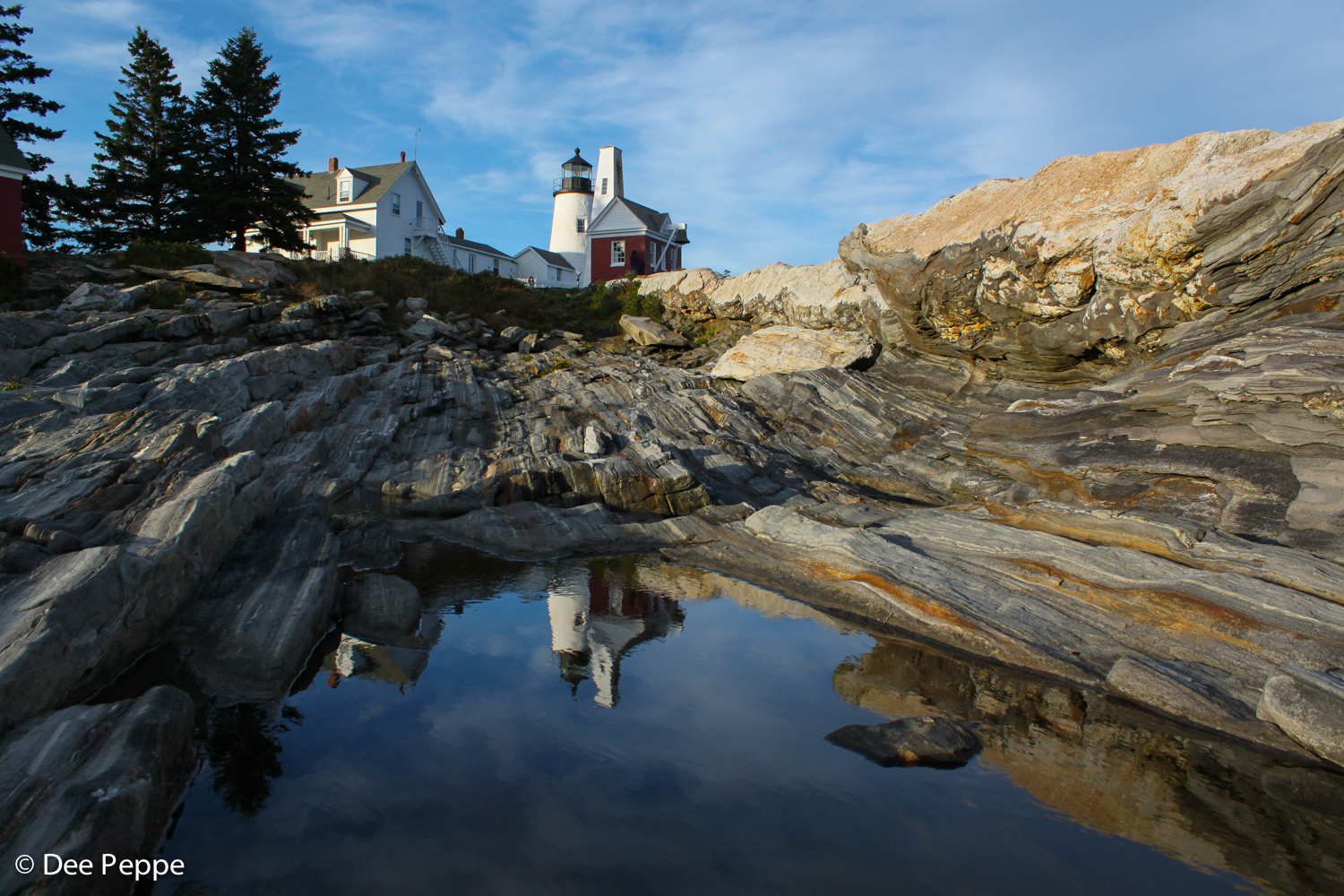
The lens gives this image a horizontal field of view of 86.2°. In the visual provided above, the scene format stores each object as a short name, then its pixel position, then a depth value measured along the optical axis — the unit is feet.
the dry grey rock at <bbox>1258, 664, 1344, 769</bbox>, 26.96
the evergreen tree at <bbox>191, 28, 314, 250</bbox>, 107.14
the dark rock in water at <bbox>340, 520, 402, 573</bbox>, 47.78
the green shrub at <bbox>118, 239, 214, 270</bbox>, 92.89
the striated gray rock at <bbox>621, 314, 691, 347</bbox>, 107.45
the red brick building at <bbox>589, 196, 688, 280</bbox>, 173.47
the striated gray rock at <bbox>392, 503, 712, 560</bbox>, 53.21
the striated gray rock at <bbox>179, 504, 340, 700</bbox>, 30.78
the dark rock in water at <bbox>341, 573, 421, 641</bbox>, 37.68
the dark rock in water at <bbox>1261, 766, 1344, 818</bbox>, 24.85
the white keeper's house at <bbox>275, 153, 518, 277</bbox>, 153.58
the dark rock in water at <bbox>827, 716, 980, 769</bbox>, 27.17
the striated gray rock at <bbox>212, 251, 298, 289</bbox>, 92.89
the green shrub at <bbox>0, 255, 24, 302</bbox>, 77.47
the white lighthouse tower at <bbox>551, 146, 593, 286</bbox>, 193.57
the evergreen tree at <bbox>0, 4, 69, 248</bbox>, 98.07
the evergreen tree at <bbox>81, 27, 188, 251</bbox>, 104.37
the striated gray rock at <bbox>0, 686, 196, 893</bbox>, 18.19
